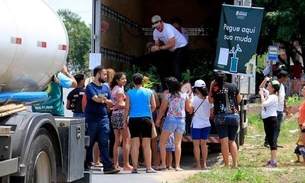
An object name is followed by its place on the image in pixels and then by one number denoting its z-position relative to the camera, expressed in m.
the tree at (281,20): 26.88
